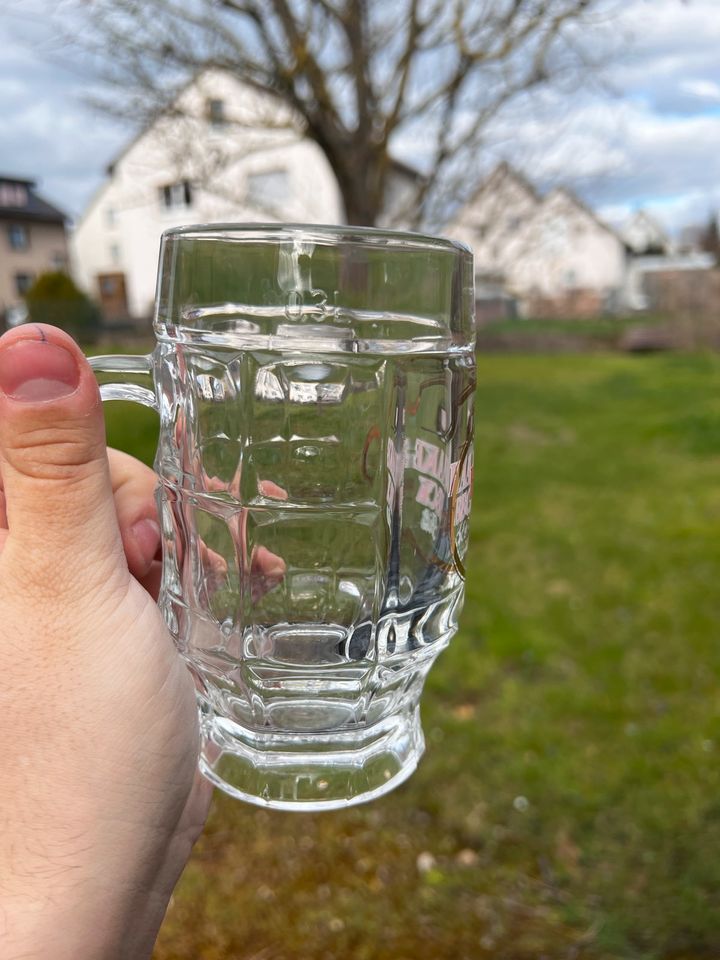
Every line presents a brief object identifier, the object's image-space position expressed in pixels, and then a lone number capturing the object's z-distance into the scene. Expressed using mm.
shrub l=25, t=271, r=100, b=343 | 17000
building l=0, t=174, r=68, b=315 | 33625
